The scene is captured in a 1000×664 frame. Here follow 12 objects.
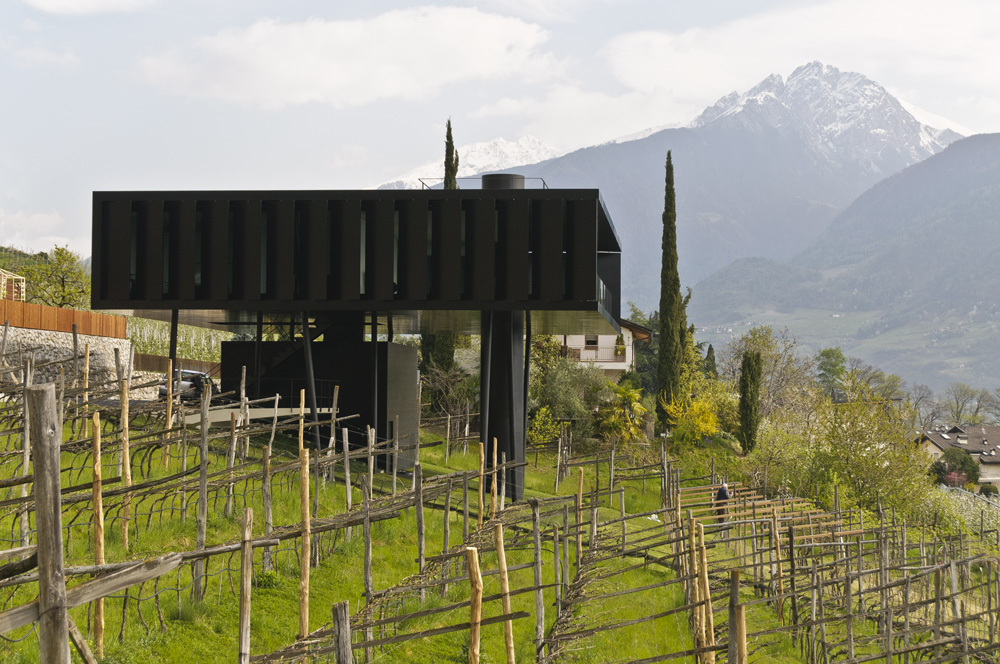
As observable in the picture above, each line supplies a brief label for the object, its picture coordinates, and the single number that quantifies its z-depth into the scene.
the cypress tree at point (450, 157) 49.75
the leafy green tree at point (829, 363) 119.07
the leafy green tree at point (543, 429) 41.21
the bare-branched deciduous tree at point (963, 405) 128.88
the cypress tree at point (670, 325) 46.53
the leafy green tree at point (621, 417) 42.75
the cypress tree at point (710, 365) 71.07
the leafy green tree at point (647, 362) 72.94
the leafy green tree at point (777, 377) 65.56
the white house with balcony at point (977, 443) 72.00
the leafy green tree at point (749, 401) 44.09
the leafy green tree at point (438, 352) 46.34
